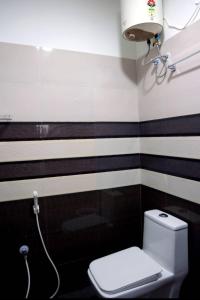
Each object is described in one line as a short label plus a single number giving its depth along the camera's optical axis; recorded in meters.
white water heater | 1.45
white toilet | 1.27
